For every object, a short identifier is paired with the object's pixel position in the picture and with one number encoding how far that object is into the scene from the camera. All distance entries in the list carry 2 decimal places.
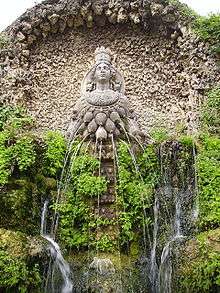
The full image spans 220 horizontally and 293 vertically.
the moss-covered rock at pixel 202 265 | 4.74
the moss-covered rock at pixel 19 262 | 4.79
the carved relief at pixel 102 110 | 7.12
